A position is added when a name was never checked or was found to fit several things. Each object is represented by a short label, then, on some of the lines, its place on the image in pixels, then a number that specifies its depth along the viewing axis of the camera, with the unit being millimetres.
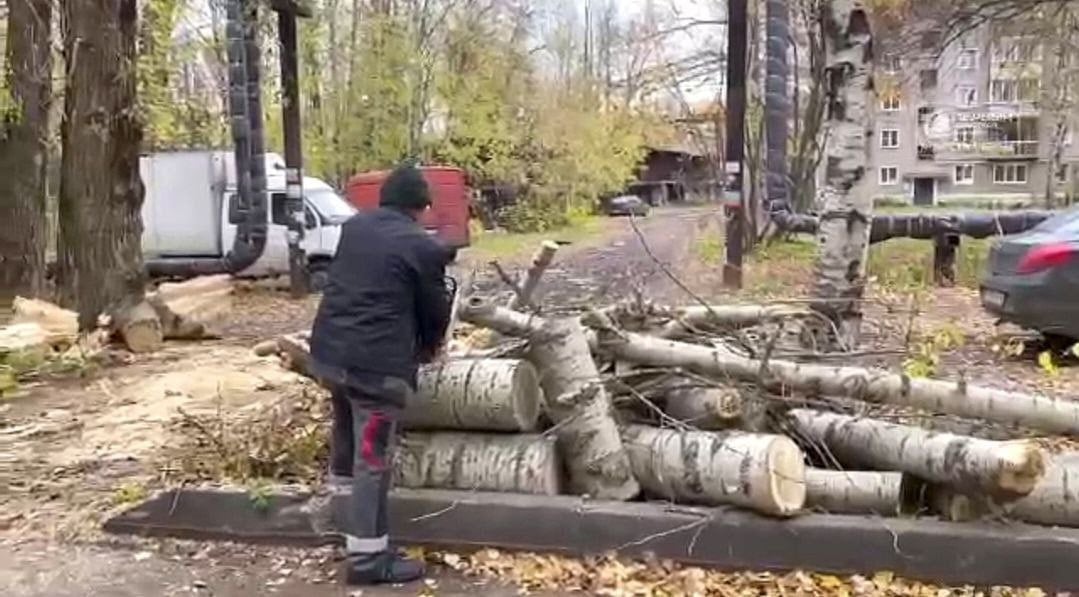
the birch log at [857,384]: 5738
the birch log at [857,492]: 5625
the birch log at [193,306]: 13422
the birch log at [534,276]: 6266
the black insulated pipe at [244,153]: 18109
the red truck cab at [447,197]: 28906
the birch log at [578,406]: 5957
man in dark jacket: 5504
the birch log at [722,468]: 5484
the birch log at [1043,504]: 5391
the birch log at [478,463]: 6031
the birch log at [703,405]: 5977
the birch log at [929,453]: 5156
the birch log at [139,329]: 12359
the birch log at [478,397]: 5949
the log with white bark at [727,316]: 6980
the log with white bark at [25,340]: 11195
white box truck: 22500
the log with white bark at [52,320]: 11703
